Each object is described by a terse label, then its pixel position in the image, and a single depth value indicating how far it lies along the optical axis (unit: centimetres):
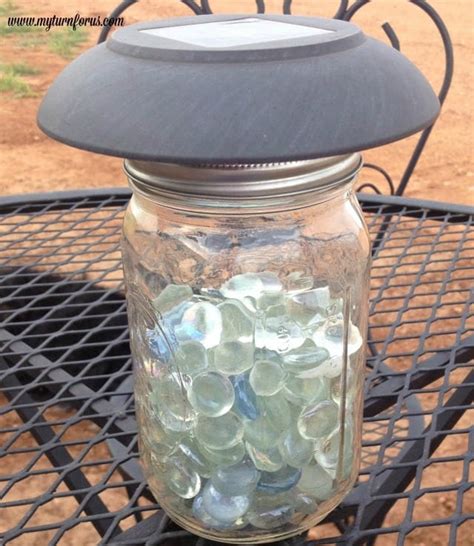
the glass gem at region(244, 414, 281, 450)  47
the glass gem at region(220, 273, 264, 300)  49
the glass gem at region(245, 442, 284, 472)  48
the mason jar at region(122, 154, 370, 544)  47
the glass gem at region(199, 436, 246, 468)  48
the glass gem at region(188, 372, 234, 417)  47
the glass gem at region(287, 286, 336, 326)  49
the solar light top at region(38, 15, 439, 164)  36
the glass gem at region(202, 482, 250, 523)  49
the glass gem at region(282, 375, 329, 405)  47
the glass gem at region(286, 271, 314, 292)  49
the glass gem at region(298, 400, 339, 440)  48
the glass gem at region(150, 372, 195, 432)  49
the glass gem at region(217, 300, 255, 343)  47
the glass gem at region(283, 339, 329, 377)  47
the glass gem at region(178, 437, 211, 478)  49
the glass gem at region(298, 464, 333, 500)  49
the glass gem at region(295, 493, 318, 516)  50
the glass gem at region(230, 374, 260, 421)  47
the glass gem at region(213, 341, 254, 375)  47
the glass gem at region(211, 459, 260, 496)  48
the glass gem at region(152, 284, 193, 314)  51
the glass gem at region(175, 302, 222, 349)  47
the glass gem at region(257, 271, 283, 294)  49
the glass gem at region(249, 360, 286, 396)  47
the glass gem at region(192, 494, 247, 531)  50
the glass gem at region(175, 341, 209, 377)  48
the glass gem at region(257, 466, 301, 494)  48
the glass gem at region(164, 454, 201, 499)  50
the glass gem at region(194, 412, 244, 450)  47
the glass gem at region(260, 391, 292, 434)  47
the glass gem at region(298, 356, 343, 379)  48
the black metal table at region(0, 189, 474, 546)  56
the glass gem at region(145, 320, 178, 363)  50
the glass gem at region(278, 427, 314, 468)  48
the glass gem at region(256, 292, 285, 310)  49
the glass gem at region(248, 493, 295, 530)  49
